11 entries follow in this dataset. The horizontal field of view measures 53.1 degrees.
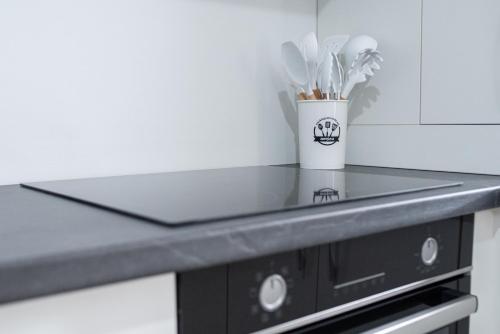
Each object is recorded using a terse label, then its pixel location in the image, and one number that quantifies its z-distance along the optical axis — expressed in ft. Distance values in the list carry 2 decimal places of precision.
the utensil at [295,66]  3.91
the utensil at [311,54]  3.90
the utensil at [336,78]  3.83
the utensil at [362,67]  3.86
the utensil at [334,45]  4.01
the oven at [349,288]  1.87
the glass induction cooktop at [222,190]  2.02
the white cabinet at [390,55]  3.88
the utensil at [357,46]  3.94
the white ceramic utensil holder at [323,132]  3.82
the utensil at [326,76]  3.77
